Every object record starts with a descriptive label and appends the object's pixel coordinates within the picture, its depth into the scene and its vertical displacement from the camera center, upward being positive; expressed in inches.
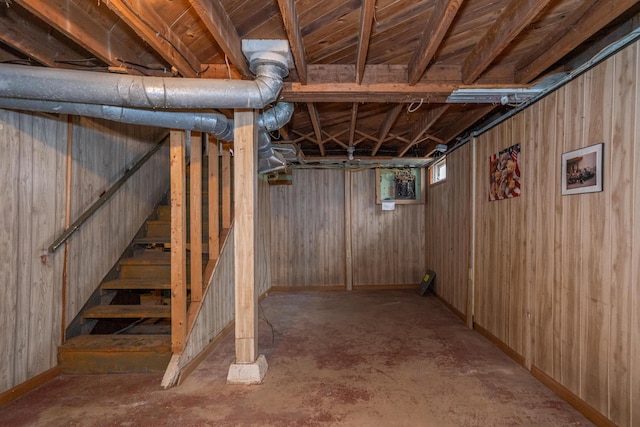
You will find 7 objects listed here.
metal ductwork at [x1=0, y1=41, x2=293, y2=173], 73.2 +28.9
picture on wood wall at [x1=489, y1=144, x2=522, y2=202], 112.7 +13.6
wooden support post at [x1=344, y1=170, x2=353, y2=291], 228.5 -17.7
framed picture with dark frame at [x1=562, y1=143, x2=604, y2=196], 77.7 +10.5
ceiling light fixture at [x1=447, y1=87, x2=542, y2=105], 99.2 +37.0
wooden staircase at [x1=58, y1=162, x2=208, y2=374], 103.3 -40.5
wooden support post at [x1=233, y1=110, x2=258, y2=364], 100.7 -8.9
